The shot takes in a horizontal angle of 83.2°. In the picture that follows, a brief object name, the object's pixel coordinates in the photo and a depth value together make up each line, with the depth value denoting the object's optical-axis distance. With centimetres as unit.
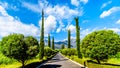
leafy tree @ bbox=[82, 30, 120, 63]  1144
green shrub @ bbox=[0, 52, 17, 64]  1462
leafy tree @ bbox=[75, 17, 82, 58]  1985
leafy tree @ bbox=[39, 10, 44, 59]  1876
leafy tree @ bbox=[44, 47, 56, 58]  2512
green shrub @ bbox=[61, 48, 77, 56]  2960
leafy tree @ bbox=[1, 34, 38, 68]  997
